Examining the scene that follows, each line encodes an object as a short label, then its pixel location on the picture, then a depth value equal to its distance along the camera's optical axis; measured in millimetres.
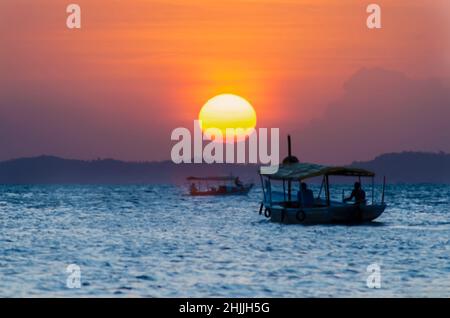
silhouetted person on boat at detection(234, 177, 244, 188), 150625
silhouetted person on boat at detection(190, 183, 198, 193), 160325
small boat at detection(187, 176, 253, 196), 150500
